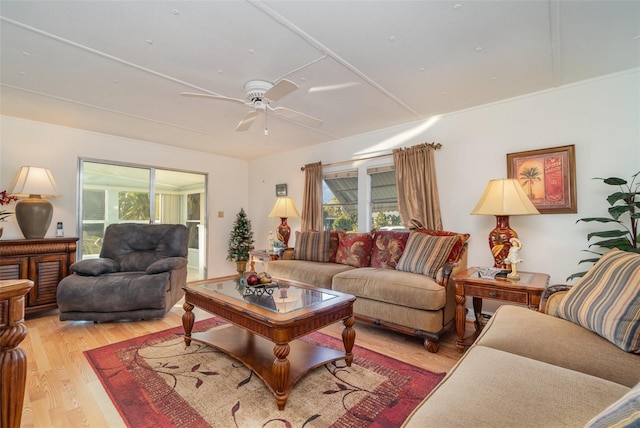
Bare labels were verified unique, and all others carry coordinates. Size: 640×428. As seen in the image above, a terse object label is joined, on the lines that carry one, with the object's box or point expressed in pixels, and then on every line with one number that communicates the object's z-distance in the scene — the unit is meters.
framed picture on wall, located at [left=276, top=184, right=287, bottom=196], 5.58
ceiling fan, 2.27
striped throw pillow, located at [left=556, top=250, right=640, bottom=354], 1.32
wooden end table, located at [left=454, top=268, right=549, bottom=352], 2.27
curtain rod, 3.66
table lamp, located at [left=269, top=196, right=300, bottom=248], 4.90
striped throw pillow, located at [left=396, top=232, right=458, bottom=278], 2.95
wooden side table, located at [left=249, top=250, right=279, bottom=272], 4.42
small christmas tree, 5.86
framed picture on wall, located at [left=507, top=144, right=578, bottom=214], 2.83
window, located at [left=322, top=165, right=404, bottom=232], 4.26
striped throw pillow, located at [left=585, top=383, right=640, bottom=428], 0.50
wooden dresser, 3.23
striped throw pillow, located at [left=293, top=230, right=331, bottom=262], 4.14
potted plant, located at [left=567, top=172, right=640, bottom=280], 2.34
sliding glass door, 4.37
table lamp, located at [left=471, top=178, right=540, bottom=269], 2.62
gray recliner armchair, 3.06
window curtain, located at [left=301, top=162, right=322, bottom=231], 4.91
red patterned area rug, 1.68
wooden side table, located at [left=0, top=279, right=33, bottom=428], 1.27
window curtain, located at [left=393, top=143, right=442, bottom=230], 3.67
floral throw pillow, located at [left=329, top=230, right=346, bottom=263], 4.13
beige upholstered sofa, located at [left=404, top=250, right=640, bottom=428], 0.87
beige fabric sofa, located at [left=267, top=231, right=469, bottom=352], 2.57
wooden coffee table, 1.78
